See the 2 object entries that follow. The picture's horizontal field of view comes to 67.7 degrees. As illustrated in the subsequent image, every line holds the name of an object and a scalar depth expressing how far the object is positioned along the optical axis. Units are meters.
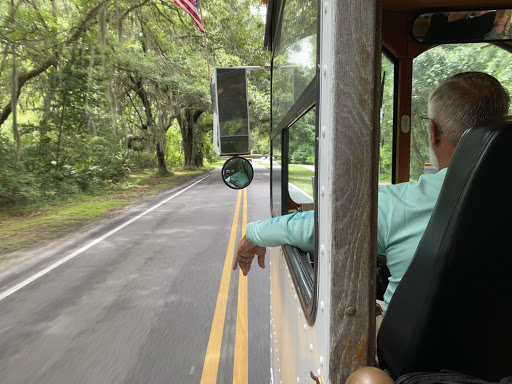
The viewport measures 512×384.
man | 0.91
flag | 6.56
